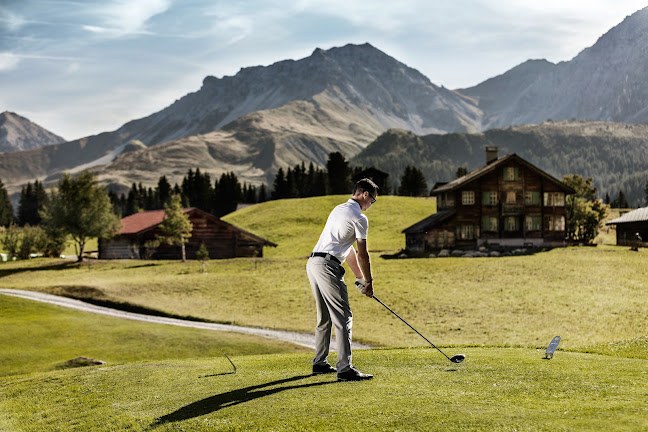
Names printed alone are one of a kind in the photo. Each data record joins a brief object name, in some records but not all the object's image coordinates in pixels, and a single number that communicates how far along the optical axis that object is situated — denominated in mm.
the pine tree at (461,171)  181250
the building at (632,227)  83062
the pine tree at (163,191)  187988
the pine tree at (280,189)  176250
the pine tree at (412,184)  177875
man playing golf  12430
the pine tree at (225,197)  170000
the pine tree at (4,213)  193000
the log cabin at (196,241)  86000
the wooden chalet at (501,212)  84750
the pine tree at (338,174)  166500
